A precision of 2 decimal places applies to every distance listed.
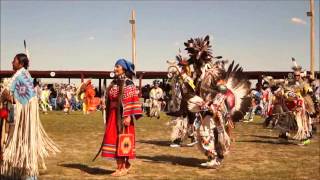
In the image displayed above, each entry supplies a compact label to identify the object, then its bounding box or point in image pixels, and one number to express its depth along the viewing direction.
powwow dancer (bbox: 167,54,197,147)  9.25
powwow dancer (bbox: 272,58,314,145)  11.53
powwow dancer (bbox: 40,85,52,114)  25.70
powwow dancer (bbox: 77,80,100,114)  25.31
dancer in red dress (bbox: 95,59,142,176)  7.16
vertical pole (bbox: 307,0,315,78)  21.33
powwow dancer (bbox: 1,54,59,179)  5.92
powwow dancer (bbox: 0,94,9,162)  5.88
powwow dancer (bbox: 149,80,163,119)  22.58
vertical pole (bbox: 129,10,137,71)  25.55
